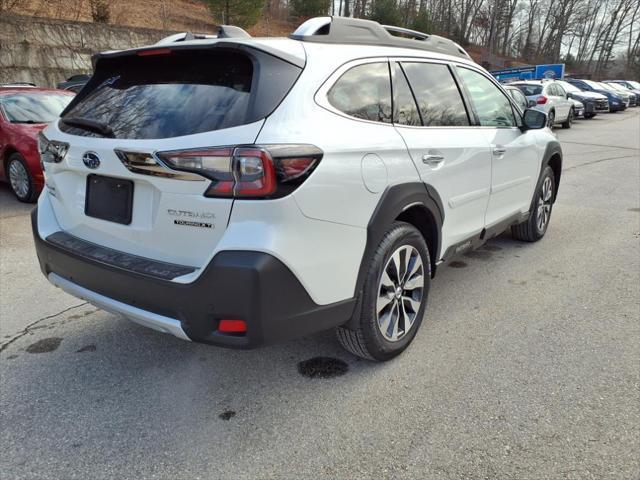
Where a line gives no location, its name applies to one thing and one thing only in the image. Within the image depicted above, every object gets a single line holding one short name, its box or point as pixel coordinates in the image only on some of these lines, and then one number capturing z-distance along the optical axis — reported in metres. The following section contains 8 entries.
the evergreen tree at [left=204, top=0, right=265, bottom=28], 24.44
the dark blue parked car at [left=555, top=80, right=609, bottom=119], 22.58
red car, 6.89
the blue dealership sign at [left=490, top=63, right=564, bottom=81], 29.05
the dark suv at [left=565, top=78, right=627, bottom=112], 27.86
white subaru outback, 2.22
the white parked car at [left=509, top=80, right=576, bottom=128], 17.03
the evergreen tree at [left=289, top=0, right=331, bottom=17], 31.83
